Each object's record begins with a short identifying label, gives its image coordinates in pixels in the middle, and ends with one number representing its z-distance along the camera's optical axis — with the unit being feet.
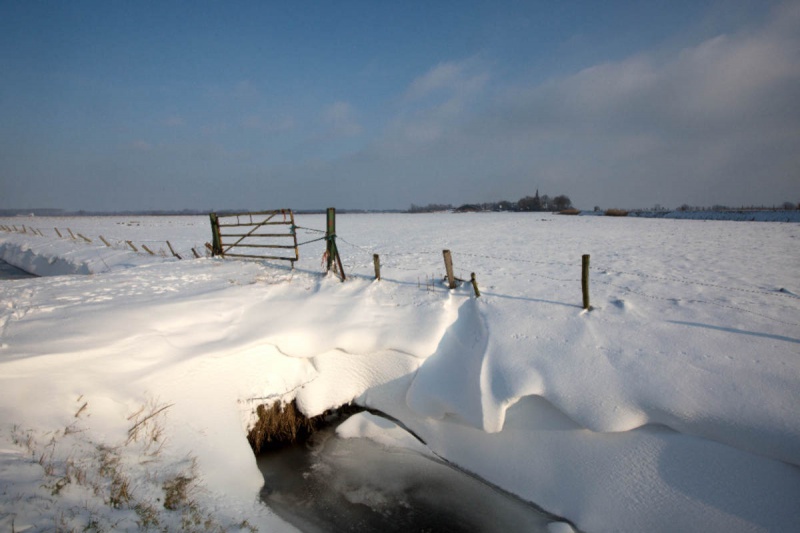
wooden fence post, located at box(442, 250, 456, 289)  26.11
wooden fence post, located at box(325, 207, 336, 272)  29.14
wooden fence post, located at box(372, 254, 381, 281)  27.39
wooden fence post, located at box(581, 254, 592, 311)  21.61
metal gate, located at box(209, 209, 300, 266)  36.45
